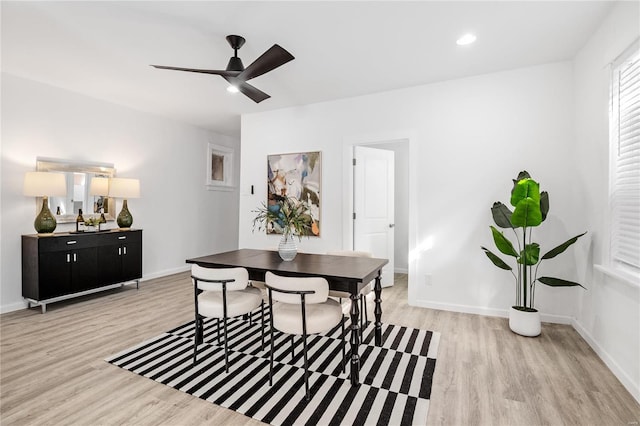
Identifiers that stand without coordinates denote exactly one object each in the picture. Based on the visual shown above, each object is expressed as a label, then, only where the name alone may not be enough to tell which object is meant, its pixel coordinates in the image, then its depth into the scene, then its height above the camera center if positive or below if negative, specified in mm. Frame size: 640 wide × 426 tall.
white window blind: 2211 +369
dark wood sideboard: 3643 -764
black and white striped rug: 1920 -1278
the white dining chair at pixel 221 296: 2379 -778
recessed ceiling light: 2808 +1577
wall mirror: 4109 +214
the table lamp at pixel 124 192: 4512 +205
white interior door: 4590 +60
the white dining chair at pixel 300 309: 2105 -788
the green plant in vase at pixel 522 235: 2859 -283
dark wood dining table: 2221 -508
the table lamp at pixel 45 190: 3678 +183
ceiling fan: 2396 +1176
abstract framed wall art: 4637 +399
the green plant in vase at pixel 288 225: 2801 -169
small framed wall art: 6520 +858
